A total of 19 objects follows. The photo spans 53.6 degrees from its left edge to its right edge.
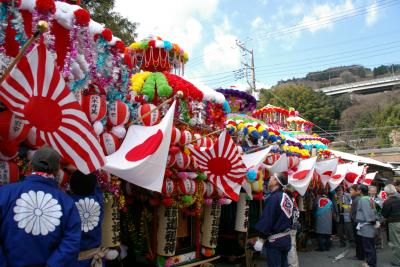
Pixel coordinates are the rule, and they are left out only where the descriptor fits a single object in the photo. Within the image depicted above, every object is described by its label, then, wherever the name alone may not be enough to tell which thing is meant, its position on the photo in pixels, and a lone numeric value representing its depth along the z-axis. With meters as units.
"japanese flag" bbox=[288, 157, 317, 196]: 10.21
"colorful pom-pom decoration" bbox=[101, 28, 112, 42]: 5.32
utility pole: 29.32
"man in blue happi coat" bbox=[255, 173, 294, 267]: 6.02
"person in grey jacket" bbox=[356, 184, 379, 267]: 8.83
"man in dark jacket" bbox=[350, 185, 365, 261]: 9.70
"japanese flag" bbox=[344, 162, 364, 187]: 15.53
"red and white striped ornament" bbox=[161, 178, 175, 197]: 6.74
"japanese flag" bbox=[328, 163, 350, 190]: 14.15
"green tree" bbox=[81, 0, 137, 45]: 13.54
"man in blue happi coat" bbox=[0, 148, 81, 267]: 3.11
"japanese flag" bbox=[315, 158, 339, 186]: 12.54
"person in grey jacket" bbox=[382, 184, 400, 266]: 9.13
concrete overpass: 63.00
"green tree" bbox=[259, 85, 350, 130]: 40.50
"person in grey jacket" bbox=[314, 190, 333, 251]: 11.66
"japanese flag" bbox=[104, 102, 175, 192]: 5.11
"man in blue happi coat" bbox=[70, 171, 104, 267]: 4.45
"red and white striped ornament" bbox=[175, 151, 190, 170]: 6.95
